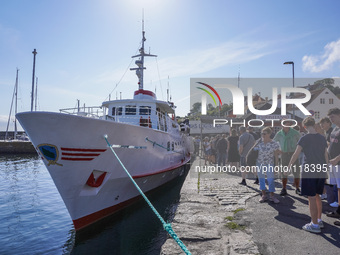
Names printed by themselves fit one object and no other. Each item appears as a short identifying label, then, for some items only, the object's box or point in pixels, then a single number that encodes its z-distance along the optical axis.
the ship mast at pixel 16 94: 45.69
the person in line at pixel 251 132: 8.69
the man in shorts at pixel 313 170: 4.09
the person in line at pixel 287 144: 6.91
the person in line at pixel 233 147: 10.45
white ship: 5.55
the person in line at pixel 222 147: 12.65
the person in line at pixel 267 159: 5.99
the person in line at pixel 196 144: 28.29
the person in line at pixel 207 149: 15.75
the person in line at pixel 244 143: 8.57
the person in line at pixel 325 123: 5.02
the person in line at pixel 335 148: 4.43
